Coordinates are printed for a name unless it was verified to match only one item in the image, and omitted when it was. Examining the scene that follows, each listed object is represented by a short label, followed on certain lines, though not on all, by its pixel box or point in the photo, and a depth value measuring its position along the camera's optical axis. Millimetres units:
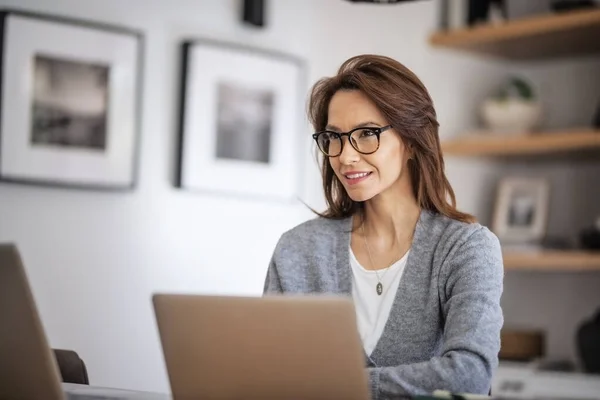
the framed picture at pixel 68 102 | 2998
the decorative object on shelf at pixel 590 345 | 3303
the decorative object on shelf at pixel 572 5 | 3574
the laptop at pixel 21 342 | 1420
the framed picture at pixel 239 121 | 3375
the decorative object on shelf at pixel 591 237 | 3551
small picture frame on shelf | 3830
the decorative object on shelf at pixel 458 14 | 3902
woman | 1912
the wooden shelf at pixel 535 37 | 3520
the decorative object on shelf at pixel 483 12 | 3898
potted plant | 3816
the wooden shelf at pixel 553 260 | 3459
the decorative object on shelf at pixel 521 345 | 3727
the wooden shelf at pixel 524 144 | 3514
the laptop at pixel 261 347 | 1218
